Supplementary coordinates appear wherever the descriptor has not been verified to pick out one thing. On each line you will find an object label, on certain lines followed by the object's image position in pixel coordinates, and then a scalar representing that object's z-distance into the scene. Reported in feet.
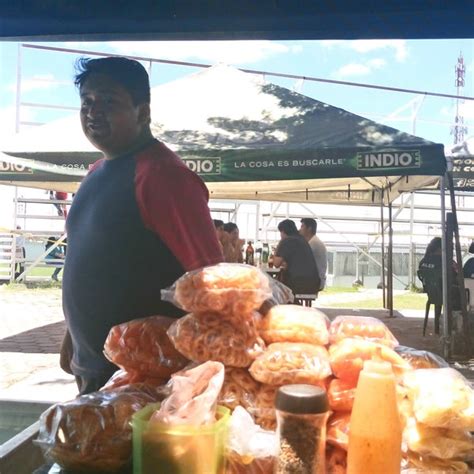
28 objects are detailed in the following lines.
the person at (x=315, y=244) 26.25
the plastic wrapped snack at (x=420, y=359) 4.89
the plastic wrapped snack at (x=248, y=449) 4.04
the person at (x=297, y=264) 23.48
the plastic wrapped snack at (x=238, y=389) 4.60
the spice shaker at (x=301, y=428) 3.58
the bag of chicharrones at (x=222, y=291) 4.80
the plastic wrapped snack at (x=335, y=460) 4.19
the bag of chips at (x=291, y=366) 4.40
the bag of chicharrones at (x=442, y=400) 4.03
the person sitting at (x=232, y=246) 20.32
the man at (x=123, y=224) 6.49
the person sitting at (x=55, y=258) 46.55
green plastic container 3.88
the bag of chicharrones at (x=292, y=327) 4.91
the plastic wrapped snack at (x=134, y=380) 5.34
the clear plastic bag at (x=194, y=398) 4.01
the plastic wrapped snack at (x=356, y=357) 4.45
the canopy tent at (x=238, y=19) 6.80
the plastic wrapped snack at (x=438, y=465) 4.11
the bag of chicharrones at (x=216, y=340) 4.67
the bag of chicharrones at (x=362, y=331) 5.01
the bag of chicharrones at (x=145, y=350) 5.29
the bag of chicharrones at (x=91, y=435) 4.34
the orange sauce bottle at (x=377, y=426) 3.60
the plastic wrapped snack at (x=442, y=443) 4.10
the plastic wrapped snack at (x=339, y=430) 4.20
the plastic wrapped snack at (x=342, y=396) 4.35
